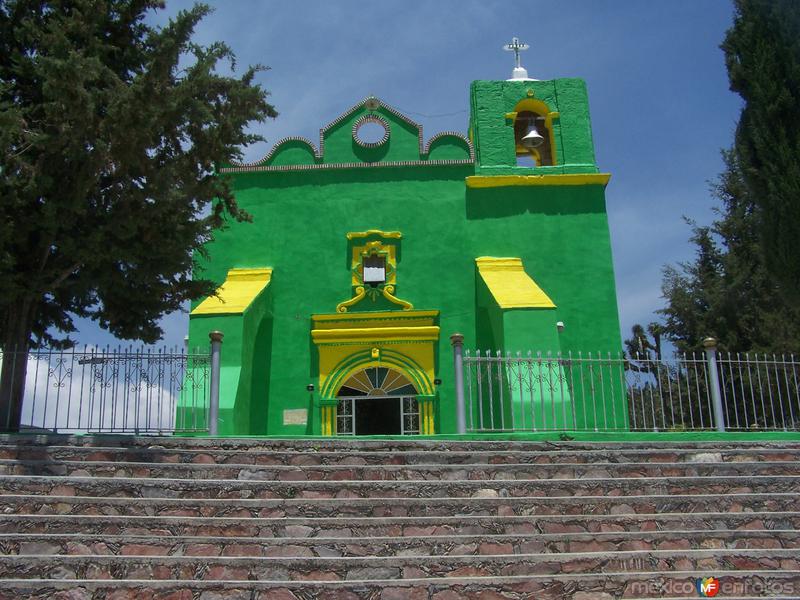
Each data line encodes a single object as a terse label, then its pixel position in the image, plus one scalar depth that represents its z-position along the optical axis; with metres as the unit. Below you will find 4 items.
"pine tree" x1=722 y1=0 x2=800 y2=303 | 11.38
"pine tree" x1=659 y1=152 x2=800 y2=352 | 23.38
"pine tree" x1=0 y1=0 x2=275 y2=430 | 9.09
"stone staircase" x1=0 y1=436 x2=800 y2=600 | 6.71
